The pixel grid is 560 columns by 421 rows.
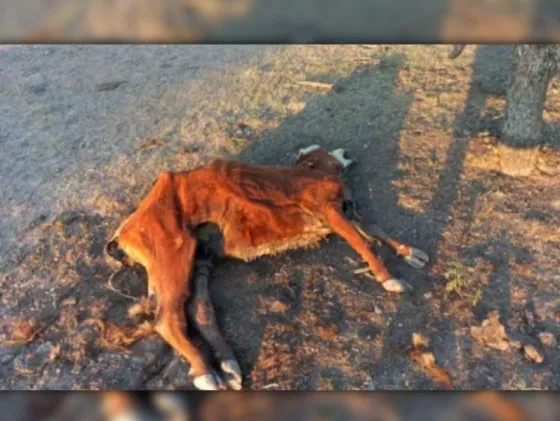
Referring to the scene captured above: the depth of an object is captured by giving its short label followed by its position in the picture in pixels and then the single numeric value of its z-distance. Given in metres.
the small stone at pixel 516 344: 3.62
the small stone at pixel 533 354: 3.53
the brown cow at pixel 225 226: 3.73
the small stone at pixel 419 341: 3.65
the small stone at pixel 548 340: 3.62
